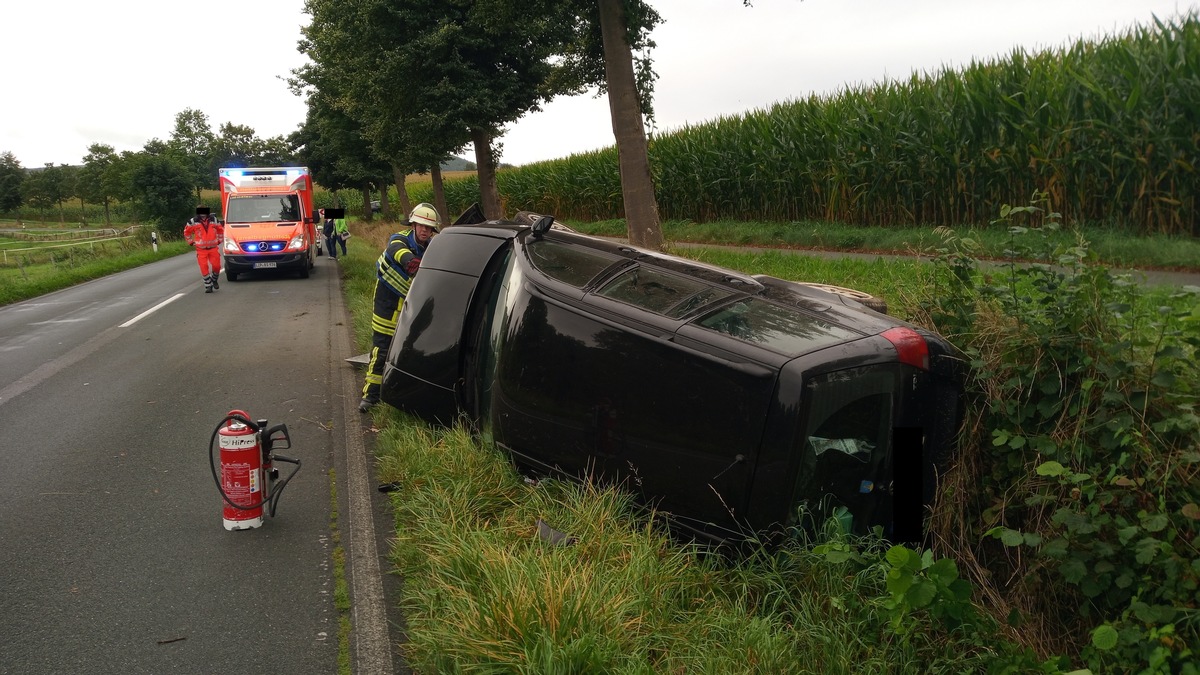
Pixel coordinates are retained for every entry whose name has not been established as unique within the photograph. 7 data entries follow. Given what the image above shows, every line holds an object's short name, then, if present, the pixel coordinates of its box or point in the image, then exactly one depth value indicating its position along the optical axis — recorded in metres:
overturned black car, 3.67
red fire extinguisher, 5.11
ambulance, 21.38
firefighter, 7.56
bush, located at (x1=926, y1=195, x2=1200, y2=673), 3.06
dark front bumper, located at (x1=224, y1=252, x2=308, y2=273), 21.38
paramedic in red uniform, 19.12
